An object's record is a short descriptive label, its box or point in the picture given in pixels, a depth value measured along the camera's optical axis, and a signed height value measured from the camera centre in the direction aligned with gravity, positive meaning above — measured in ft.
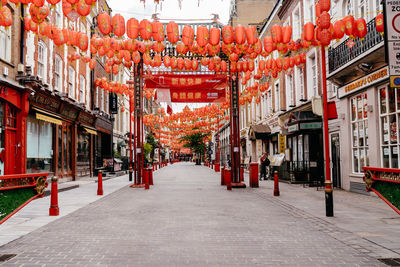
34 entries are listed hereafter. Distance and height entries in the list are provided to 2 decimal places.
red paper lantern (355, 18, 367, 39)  33.37 +11.46
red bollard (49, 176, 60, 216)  30.07 -4.00
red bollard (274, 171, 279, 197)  44.45 -4.45
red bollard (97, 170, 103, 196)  45.87 -4.16
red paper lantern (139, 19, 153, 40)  36.17 +12.61
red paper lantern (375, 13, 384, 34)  32.79 +11.56
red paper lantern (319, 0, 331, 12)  31.63 +12.94
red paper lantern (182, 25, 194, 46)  37.76 +12.45
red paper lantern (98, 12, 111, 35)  34.06 +12.53
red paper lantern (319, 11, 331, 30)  31.22 +11.34
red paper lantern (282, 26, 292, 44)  37.16 +12.31
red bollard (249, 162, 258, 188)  56.90 -3.60
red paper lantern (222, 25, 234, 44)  36.81 +12.21
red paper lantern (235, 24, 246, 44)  36.88 +12.16
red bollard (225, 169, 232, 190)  52.39 -3.79
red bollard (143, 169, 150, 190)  55.72 -3.75
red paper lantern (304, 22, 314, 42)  36.83 +12.34
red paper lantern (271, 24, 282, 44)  37.32 +12.25
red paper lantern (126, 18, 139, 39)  36.09 +12.77
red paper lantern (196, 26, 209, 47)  37.28 +12.24
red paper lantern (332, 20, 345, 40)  33.60 +11.48
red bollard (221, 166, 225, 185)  63.10 -3.95
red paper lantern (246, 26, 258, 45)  37.32 +12.24
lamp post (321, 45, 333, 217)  28.73 -1.13
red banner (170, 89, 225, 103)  64.80 +10.53
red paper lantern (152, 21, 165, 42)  36.24 +12.47
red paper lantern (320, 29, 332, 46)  30.60 +9.64
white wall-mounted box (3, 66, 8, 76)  42.11 +10.08
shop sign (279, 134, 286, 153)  77.61 +2.07
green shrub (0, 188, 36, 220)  18.21 -2.21
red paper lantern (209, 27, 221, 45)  37.42 +12.36
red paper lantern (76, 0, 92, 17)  28.55 +11.65
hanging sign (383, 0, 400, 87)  18.79 +6.00
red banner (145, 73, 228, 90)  61.26 +12.47
